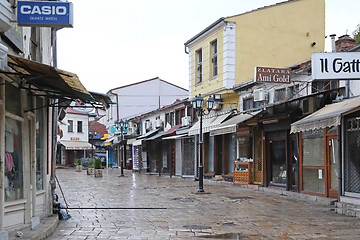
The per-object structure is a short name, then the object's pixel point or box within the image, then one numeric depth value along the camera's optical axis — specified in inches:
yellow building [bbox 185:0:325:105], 854.5
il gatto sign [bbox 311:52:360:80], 378.0
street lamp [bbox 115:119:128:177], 1171.9
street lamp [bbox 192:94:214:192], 653.3
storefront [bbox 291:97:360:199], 462.6
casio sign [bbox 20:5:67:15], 260.1
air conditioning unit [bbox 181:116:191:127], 1053.8
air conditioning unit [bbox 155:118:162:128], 1305.4
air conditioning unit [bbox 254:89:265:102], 724.0
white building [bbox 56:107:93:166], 2027.6
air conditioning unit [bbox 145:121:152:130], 1395.7
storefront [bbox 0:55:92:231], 270.5
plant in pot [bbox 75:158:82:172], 1563.7
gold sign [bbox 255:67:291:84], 592.9
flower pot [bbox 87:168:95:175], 1288.1
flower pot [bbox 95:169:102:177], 1160.1
